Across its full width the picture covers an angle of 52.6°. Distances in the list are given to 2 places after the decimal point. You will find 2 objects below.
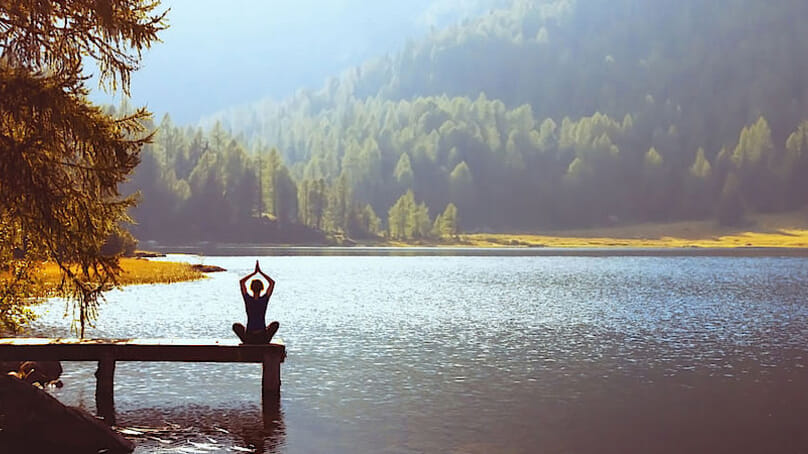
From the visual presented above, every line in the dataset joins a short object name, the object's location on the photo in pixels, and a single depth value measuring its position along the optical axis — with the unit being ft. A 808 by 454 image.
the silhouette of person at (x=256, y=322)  87.20
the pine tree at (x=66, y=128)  67.36
